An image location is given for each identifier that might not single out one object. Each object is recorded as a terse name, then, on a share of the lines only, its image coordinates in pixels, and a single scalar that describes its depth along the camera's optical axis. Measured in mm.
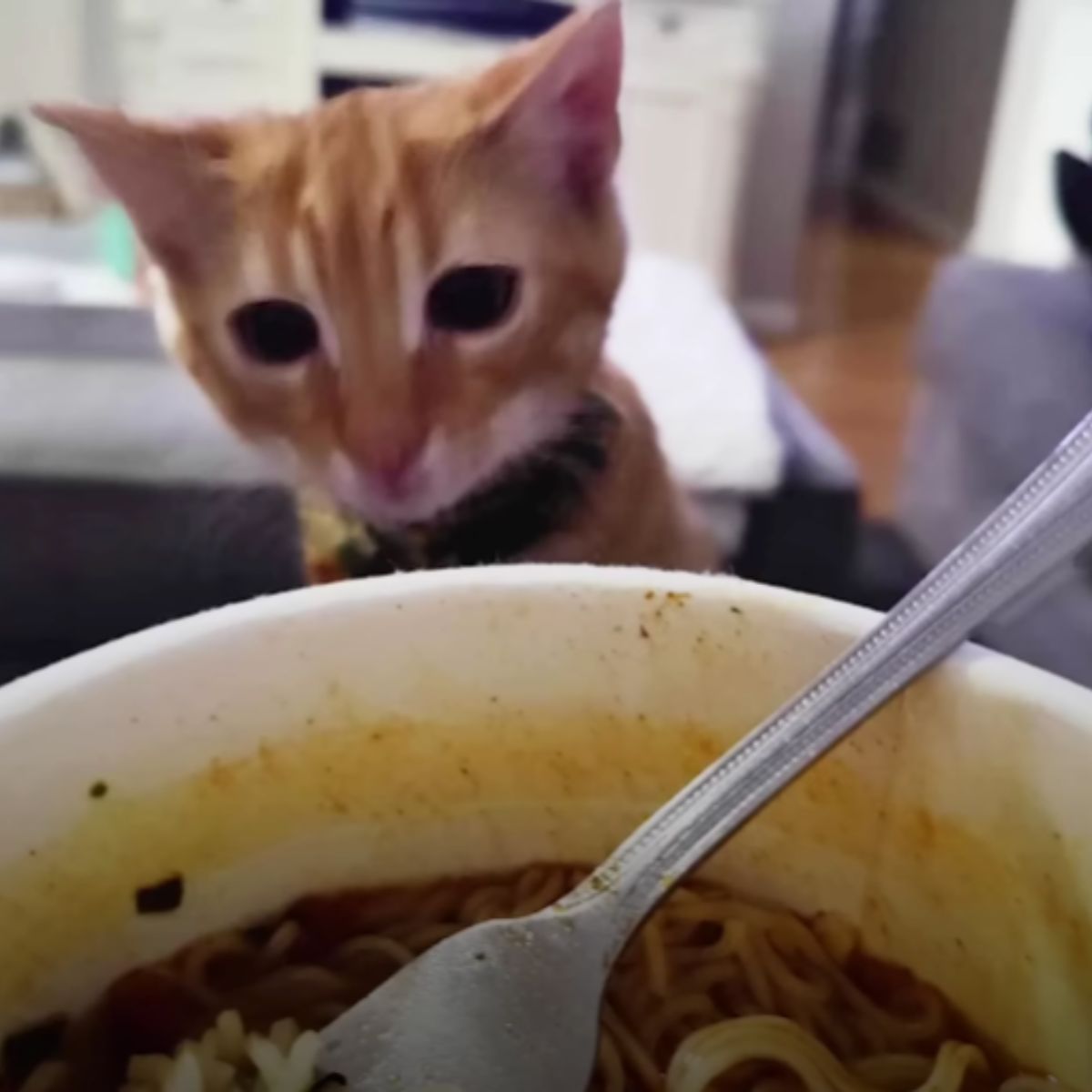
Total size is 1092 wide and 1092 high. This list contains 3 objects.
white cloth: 620
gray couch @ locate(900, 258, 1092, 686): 585
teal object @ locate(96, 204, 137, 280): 513
